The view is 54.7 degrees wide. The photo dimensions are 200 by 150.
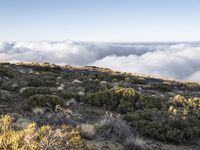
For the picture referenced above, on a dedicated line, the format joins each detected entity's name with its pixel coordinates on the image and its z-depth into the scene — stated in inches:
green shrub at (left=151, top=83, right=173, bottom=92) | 569.7
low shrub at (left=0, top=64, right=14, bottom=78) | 481.9
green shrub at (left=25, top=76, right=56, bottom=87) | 417.5
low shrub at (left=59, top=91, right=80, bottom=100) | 340.7
